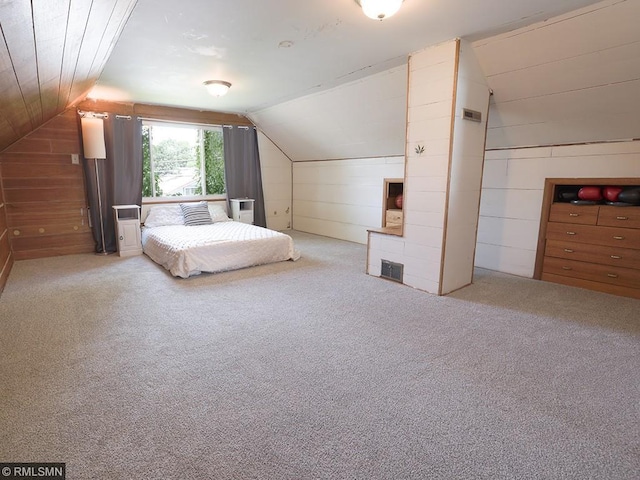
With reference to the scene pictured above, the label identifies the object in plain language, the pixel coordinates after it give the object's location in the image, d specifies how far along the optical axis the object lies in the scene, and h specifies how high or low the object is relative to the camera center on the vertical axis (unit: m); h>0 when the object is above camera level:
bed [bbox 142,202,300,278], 3.87 -0.71
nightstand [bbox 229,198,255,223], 6.17 -0.45
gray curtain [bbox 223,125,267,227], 6.18 +0.34
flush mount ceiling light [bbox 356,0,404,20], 2.15 +1.14
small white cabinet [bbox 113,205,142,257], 4.78 -0.67
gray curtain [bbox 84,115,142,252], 4.94 +0.14
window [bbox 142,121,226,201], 5.63 +0.41
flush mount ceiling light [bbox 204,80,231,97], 4.10 +1.18
